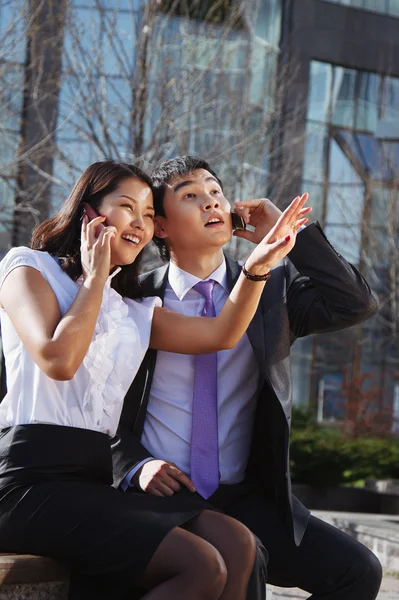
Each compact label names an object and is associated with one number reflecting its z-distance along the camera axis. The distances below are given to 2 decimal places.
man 3.13
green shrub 11.31
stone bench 2.61
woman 2.59
